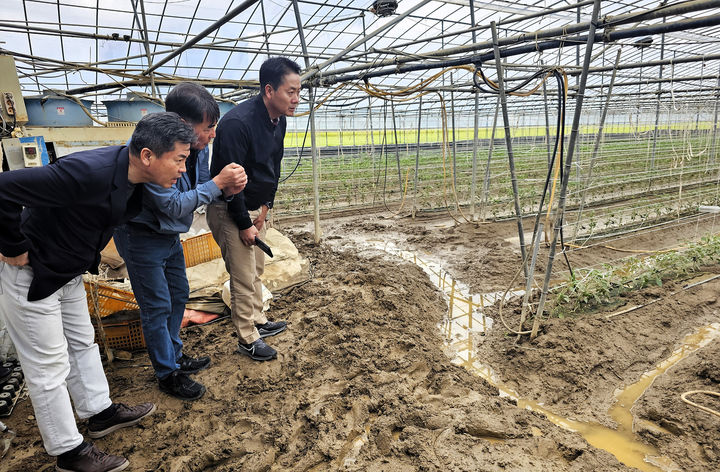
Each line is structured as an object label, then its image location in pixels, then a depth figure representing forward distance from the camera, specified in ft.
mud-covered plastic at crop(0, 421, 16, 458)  7.17
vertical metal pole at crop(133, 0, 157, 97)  15.76
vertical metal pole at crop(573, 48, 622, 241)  16.58
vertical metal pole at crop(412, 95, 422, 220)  27.46
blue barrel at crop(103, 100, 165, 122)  19.45
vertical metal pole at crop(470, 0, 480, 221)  23.62
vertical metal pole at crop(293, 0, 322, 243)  16.66
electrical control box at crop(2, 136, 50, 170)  11.07
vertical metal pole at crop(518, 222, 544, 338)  10.89
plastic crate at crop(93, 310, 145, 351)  10.12
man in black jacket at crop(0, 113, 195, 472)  5.67
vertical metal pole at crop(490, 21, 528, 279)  11.00
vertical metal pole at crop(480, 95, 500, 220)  23.03
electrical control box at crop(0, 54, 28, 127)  11.69
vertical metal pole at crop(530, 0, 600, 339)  9.00
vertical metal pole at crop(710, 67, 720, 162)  28.70
